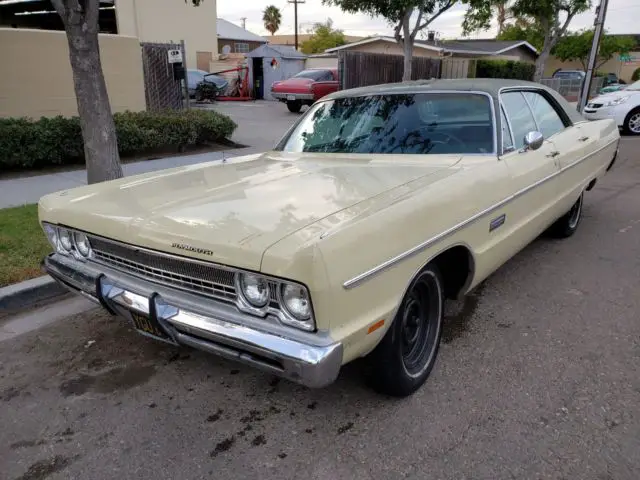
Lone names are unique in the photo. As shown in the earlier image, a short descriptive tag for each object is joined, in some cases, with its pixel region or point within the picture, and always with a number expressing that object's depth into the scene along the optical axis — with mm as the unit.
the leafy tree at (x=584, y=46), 42125
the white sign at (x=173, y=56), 10719
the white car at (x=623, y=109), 13930
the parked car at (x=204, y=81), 23062
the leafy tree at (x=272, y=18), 71562
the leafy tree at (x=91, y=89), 5359
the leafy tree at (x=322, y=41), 54834
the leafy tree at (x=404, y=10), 13180
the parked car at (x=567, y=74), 32300
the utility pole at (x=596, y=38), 13938
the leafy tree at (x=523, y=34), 39781
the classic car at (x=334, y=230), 2139
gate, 11125
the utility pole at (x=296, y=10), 43906
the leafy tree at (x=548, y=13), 20453
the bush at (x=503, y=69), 26141
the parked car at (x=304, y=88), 18250
